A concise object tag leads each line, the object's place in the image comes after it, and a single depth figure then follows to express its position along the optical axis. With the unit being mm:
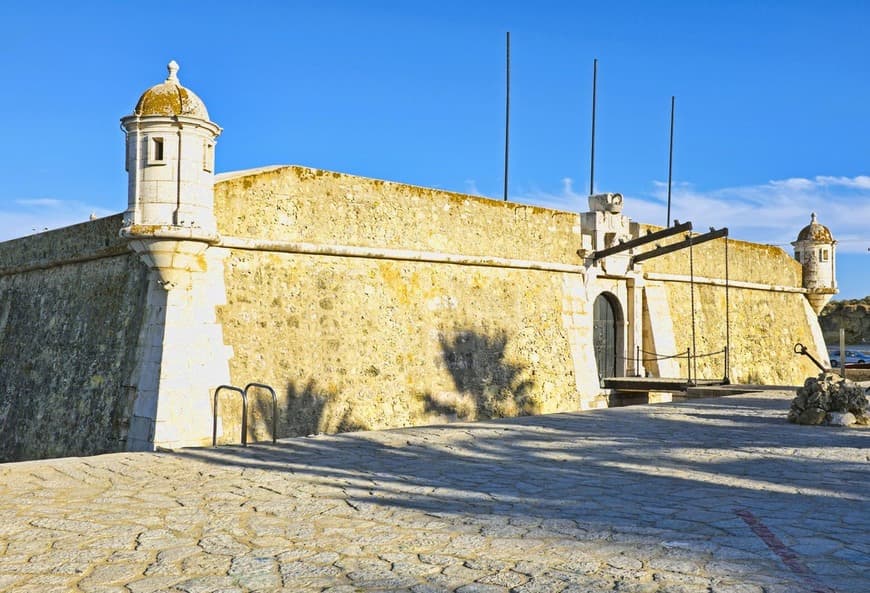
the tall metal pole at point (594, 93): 21031
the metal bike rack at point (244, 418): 8038
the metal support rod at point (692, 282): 18316
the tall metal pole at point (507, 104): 20984
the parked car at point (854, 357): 32656
